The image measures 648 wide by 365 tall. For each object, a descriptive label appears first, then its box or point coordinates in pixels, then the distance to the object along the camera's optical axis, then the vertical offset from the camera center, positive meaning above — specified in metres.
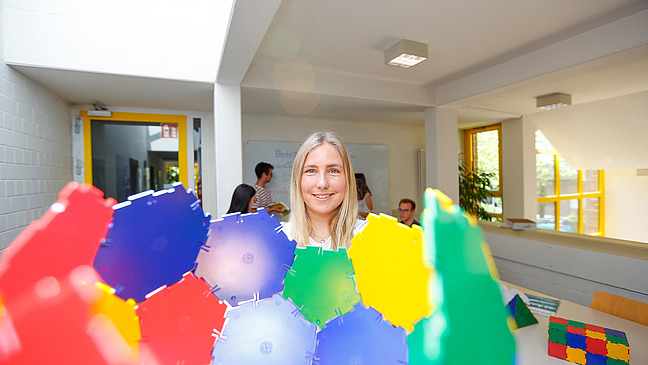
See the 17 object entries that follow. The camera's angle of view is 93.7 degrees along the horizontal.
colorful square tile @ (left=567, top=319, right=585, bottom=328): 1.33 -0.68
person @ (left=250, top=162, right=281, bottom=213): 3.73 -0.10
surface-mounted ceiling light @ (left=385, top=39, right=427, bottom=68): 2.64 +1.08
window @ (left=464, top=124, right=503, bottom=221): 5.83 +0.35
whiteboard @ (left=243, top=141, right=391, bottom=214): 4.46 +0.20
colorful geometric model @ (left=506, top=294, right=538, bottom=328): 1.64 -0.76
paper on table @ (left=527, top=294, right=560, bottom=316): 1.90 -0.88
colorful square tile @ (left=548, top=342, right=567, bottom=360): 1.35 -0.81
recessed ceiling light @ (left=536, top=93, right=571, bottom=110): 3.90 +0.92
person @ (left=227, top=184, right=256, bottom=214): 2.50 -0.18
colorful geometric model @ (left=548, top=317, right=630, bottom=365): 1.21 -0.73
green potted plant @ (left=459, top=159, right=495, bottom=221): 5.34 -0.33
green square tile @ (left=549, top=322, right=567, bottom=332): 1.35 -0.70
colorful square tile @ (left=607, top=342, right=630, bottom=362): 1.18 -0.72
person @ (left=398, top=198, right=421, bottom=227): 3.25 -0.40
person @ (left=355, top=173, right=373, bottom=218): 4.56 -0.31
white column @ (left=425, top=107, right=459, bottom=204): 4.10 +0.32
